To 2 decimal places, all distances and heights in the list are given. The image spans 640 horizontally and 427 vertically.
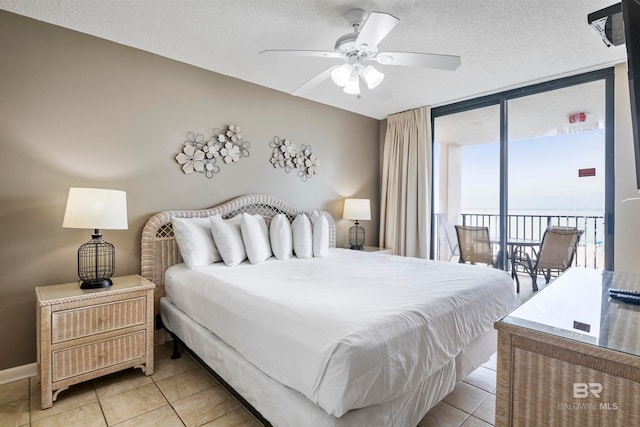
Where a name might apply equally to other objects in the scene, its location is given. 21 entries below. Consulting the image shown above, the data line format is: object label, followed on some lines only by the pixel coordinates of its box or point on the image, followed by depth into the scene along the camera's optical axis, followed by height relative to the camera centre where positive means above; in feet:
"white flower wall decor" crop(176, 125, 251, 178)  10.04 +1.99
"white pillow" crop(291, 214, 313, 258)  10.54 -0.98
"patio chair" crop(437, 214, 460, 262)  15.49 -1.33
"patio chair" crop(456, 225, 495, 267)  13.23 -1.59
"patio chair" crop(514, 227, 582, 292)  12.20 -1.81
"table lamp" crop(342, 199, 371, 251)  13.71 -0.06
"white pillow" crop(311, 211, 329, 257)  10.85 -0.94
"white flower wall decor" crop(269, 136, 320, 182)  12.27 +2.07
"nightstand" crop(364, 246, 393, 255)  13.76 -1.85
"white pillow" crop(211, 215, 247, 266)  8.93 -0.91
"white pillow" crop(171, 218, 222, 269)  8.64 -0.94
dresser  2.54 -1.40
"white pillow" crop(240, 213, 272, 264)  9.33 -0.92
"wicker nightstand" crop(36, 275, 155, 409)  6.34 -2.67
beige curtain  14.21 +1.14
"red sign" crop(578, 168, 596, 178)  11.00 +1.27
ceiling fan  6.61 +3.41
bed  4.20 -2.01
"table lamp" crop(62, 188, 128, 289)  6.96 -0.19
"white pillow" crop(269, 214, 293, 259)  10.12 -0.93
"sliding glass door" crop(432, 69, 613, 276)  10.79 +1.83
